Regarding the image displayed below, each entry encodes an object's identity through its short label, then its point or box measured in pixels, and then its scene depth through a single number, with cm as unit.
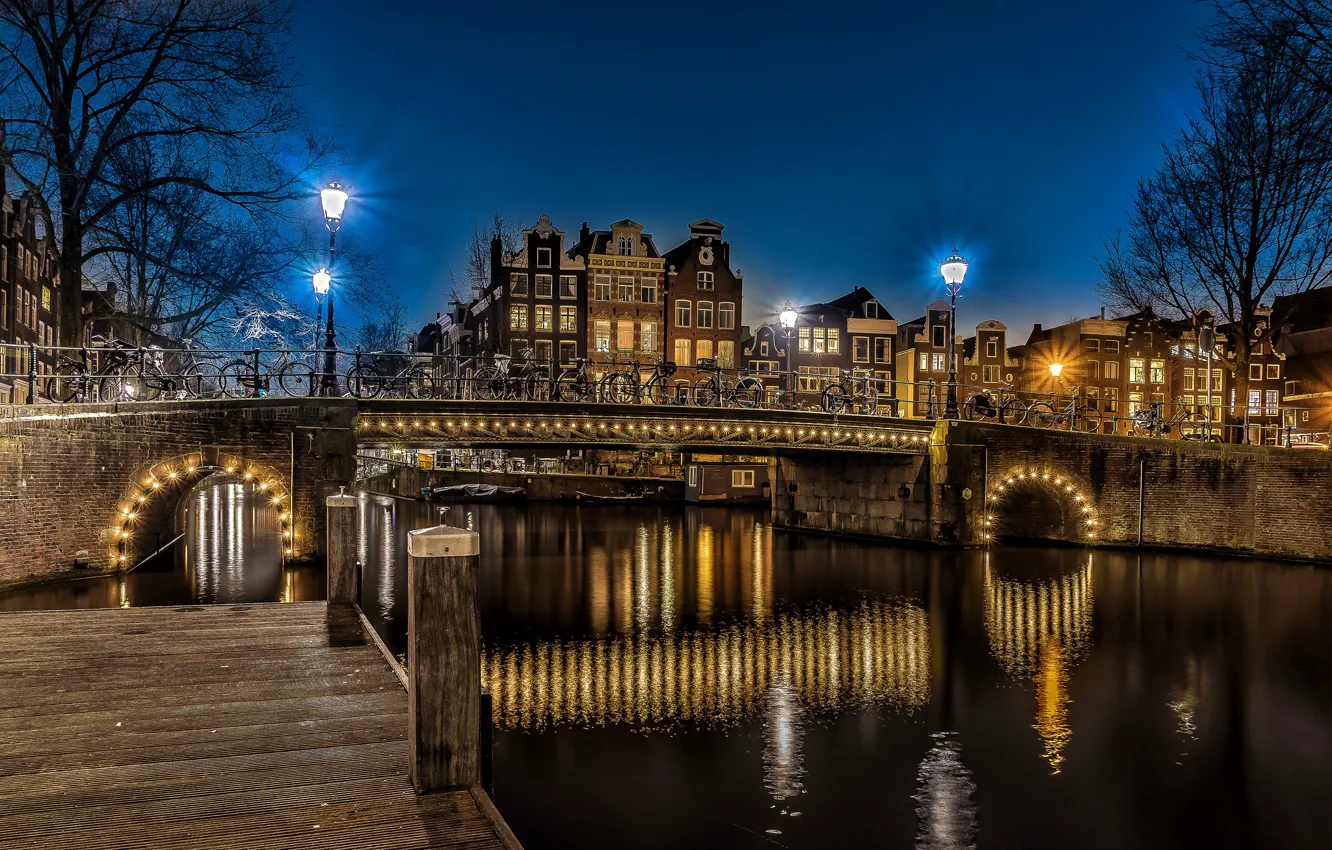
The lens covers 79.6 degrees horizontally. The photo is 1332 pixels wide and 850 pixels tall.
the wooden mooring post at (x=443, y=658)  435
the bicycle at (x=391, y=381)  2092
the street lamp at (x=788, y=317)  2856
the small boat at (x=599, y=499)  5109
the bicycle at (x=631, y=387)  2497
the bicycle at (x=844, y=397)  2697
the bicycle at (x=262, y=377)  2017
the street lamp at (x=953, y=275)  2336
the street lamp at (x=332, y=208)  1767
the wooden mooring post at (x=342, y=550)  930
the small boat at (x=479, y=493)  5234
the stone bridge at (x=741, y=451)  1692
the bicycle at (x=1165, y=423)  2891
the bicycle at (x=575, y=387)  2366
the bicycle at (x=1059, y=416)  2870
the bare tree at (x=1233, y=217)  2633
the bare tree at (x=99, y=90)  1823
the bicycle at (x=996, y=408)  2904
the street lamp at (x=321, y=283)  2440
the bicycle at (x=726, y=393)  2598
